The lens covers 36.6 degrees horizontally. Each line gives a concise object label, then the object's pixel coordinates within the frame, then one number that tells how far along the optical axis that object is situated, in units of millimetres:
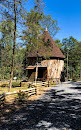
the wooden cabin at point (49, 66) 24516
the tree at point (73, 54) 50069
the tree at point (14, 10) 11663
